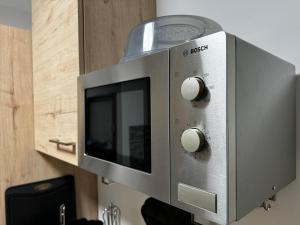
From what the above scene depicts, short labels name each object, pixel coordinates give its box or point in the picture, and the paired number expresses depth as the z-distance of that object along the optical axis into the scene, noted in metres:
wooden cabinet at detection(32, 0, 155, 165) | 0.72
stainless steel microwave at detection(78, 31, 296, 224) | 0.32
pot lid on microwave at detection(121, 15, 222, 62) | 0.64
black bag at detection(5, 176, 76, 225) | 1.07
